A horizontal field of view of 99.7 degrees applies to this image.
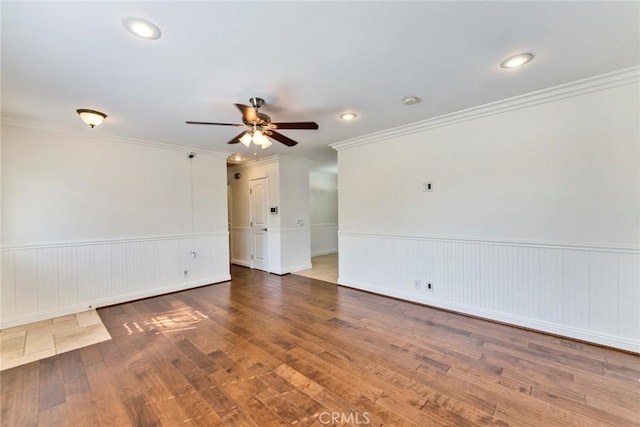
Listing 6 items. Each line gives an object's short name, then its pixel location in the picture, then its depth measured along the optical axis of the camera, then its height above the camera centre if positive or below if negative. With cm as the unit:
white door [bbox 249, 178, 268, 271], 603 -21
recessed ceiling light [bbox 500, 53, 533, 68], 211 +119
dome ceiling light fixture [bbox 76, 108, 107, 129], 296 +112
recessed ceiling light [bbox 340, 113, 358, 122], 330 +119
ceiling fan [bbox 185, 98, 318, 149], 258 +87
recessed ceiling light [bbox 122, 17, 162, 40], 167 +120
